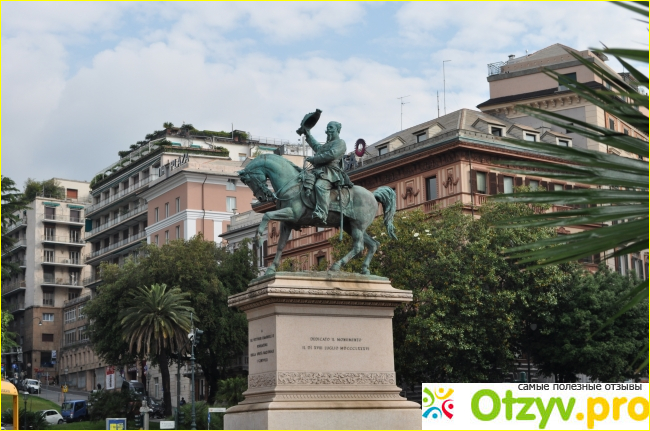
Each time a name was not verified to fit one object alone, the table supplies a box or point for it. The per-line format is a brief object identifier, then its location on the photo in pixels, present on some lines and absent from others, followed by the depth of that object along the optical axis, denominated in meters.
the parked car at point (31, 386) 106.75
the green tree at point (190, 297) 69.38
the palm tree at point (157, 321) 64.69
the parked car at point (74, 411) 75.12
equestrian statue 21.41
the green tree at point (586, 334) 50.91
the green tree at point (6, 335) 55.90
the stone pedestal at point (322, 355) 19.42
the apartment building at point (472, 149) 65.88
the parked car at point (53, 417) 72.25
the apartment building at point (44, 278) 136.75
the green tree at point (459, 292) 48.44
